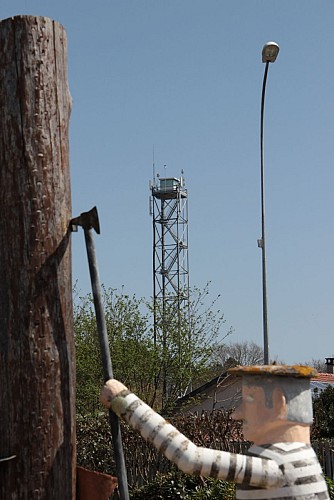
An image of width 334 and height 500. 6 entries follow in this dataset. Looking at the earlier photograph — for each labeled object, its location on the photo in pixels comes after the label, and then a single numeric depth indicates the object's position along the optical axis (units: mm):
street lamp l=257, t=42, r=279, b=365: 14719
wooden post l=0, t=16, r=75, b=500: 3693
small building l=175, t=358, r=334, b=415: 18531
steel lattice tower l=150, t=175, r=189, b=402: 30375
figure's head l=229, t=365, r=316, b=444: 3951
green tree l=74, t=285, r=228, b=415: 19062
